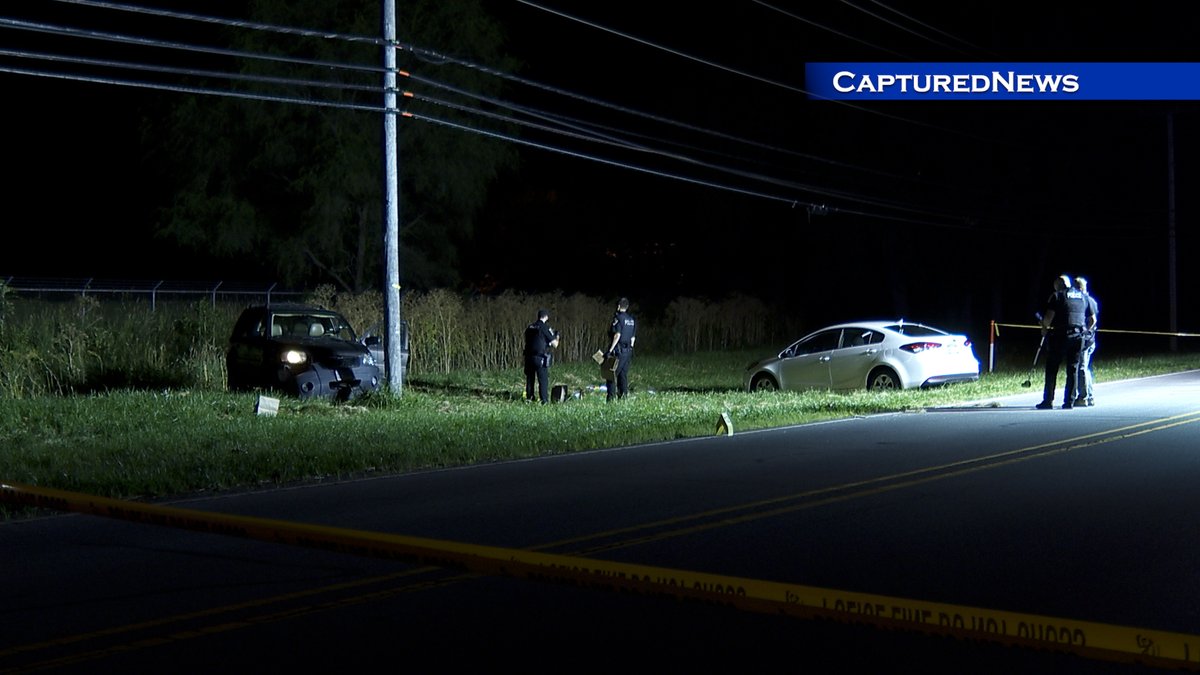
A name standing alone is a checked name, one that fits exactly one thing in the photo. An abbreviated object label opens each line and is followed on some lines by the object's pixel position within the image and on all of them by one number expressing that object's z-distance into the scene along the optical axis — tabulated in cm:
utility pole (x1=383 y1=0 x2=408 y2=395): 2269
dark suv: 2262
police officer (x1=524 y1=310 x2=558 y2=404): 2308
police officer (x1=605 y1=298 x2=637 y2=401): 2302
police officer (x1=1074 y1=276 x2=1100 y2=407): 2066
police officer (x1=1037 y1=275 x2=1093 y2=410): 2048
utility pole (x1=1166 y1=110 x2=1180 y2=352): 4303
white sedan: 2470
